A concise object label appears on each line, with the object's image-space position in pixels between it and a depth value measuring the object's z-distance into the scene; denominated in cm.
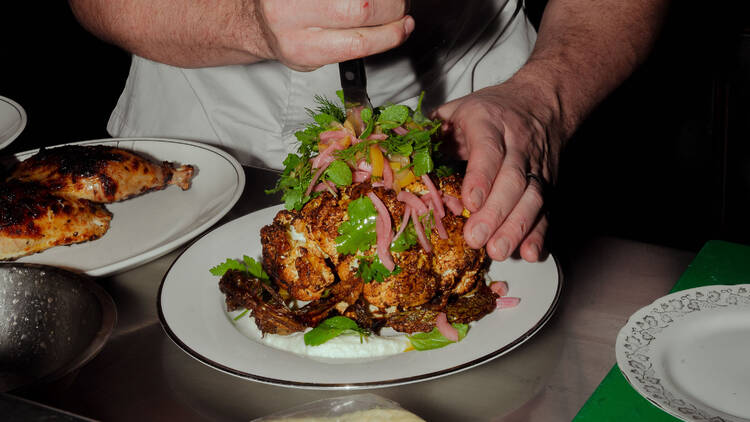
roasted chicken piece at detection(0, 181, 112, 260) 178
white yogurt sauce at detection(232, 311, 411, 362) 132
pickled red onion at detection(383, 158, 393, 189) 142
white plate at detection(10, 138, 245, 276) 175
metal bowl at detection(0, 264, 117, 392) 135
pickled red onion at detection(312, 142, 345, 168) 144
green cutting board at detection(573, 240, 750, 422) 119
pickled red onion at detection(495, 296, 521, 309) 141
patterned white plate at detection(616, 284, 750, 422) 112
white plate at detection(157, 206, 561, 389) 122
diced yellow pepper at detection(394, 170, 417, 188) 142
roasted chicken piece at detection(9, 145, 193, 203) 200
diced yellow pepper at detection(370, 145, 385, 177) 142
